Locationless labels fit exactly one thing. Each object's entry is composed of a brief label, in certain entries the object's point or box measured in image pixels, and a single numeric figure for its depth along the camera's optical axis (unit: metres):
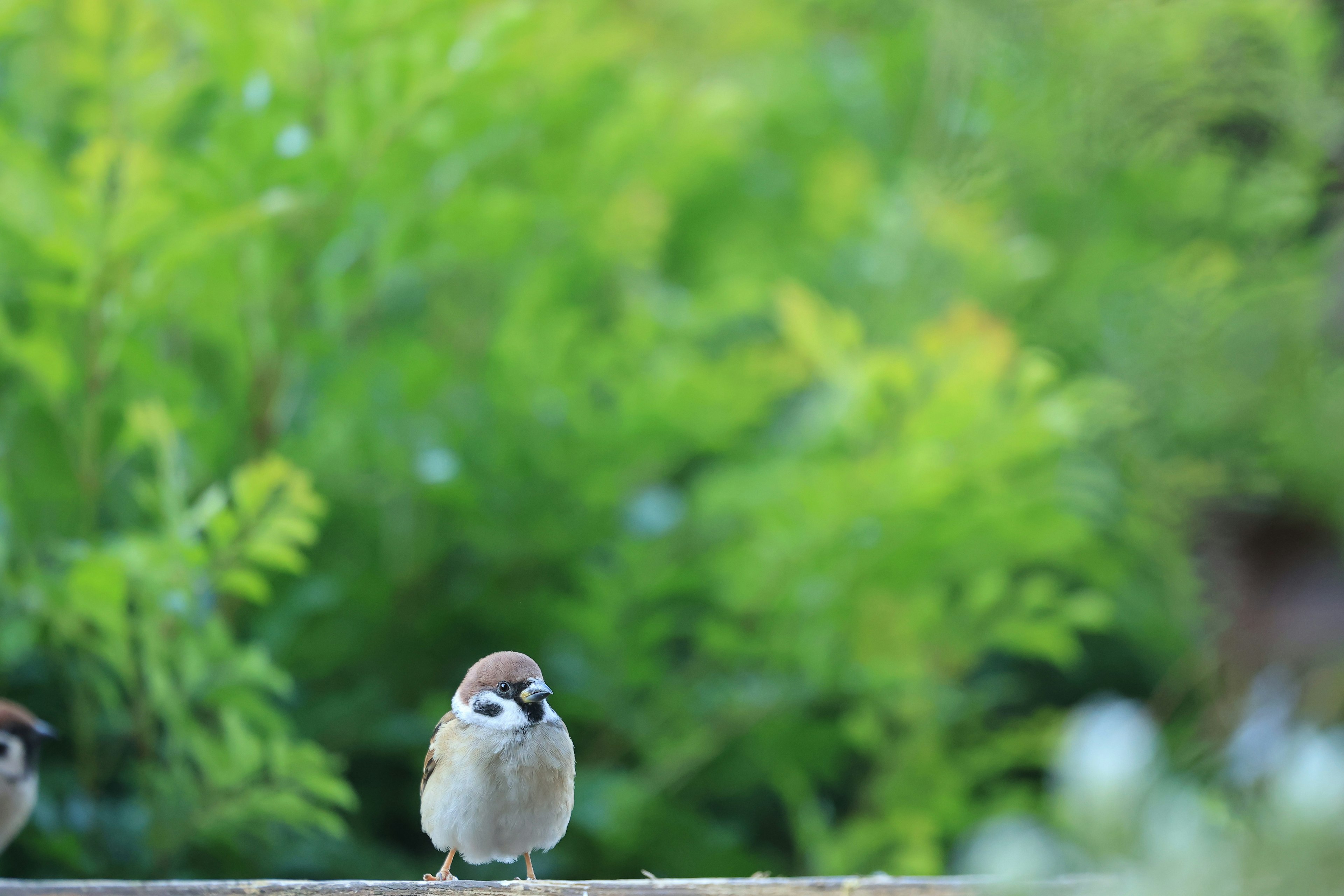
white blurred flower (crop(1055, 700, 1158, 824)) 4.42
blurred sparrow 6.12
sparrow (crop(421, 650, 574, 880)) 5.91
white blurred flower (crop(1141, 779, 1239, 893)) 4.42
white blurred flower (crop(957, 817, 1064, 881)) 4.42
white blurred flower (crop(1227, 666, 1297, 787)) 5.89
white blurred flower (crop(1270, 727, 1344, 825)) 4.44
